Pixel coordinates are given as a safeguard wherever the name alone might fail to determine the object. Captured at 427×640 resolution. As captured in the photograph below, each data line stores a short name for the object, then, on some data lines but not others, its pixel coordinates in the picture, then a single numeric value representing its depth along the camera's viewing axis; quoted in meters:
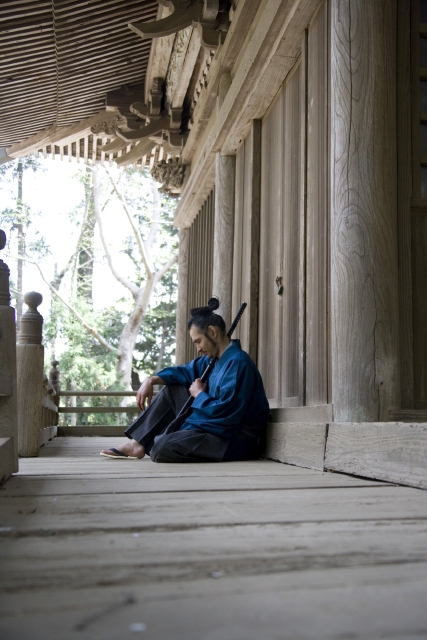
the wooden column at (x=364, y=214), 2.79
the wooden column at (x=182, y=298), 8.04
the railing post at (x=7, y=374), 2.39
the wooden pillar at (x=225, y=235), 5.68
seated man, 3.75
